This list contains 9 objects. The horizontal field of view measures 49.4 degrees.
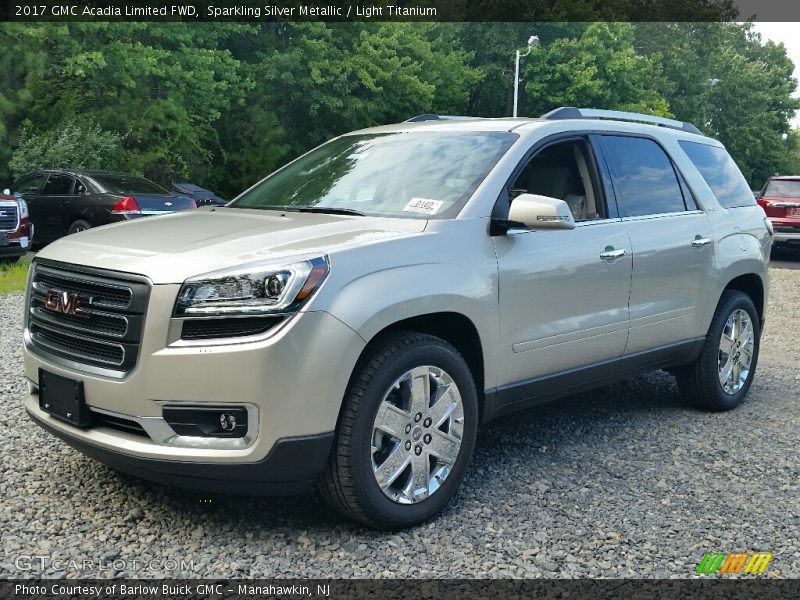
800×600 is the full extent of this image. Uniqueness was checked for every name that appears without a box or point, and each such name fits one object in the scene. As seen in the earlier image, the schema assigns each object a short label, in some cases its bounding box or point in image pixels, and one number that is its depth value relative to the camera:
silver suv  3.30
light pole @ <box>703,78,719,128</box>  60.14
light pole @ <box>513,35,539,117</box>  33.75
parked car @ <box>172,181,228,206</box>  22.43
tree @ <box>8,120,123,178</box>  22.75
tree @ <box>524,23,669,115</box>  45.50
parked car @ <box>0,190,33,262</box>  12.55
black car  13.77
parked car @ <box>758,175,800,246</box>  18.02
